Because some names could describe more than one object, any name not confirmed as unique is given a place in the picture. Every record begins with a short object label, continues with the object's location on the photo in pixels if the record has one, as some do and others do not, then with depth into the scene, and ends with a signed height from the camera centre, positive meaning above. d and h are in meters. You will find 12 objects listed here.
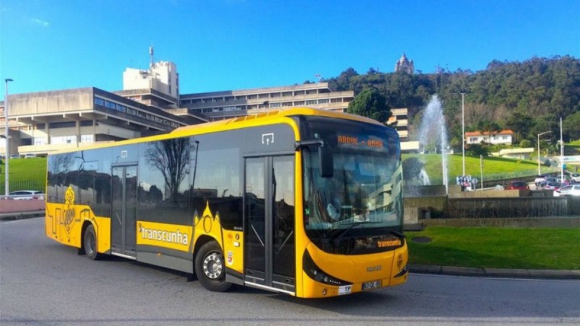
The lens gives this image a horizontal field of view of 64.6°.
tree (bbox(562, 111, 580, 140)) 105.00 +10.72
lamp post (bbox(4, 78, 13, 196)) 33.69 +6.29
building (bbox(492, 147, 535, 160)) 94.56 +4.13
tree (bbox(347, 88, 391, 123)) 61.97 +9.50
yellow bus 6.72 -0.46
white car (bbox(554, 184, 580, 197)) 37.91 -1.52
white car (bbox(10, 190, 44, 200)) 37.41 -1.21
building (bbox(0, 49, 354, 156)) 81.50 +12.73
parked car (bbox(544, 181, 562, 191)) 51.39 -1.36
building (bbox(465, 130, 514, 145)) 100.48 +8.04
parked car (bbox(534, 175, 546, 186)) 56.93 -0.87
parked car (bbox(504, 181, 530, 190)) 47.86 -1.29
